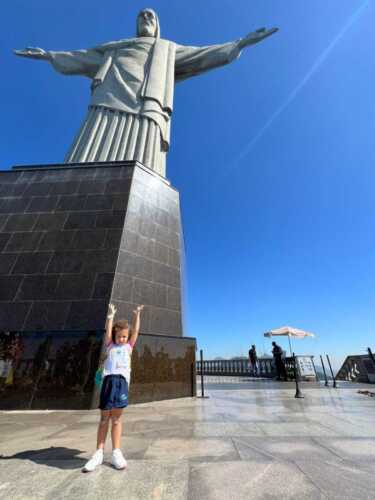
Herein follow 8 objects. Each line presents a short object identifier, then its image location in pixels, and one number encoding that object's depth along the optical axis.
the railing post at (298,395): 7.64
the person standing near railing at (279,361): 14.32
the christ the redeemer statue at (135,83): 12.37
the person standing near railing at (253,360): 16.17
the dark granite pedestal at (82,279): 5.89
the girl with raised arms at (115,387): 2.40
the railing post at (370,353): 11.62
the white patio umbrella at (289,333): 14.54
